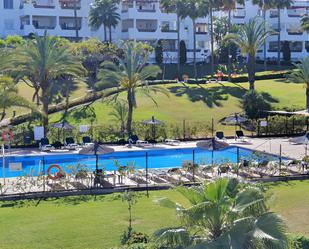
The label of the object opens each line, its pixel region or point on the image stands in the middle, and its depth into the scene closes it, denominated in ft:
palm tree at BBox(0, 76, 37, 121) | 106.42
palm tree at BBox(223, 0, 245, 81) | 209.46
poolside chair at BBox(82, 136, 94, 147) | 115.24
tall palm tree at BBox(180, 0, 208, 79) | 205.36
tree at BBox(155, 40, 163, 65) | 240.94
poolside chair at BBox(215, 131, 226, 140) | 122.93
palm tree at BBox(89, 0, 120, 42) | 231.30
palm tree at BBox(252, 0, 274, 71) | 225.35
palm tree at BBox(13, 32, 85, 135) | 124.47
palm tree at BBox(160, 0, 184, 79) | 206.80
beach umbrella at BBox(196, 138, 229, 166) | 85.30
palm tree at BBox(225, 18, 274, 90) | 161.58
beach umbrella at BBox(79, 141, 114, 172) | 80.74
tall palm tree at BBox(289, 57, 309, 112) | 152.56
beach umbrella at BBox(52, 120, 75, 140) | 115.36
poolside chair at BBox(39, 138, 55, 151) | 112.27
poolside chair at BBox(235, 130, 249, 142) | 125.80
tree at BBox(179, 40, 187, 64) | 250.37
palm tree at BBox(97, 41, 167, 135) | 128.16
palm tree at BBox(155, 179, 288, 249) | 34.45
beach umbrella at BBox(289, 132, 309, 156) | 90.94
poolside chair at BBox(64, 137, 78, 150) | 114.39
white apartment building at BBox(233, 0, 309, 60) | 273.75
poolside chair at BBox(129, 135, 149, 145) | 120.30
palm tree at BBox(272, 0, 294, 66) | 226.99
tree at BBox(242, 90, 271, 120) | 145.59
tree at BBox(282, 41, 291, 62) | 256.73
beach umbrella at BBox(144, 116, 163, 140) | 122.01
